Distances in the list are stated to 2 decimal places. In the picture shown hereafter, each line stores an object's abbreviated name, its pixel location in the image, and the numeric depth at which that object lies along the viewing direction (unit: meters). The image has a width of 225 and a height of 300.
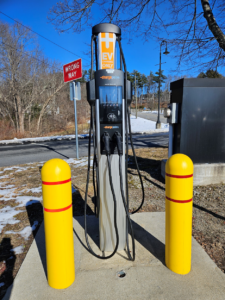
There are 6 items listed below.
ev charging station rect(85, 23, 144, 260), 2.21
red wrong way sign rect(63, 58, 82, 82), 6.18
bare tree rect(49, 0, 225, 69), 5.70
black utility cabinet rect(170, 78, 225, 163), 4.39
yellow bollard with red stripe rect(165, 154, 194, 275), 2.04
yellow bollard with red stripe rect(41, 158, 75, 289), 1.88
